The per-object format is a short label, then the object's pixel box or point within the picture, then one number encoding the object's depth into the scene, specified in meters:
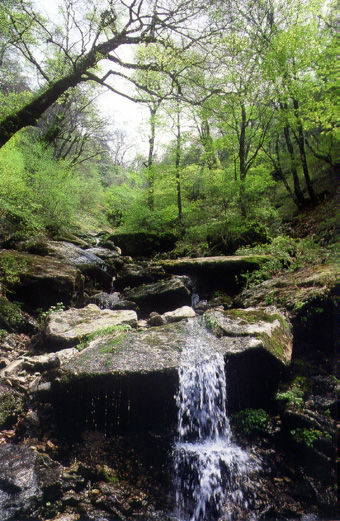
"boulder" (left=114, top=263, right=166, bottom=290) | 9.63
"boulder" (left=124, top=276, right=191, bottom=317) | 7.65
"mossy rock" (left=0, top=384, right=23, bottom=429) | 3.44
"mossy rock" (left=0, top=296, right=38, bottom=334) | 5.52
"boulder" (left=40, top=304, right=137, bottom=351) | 4.95
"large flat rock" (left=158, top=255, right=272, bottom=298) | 8.00
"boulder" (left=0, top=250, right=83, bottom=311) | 6.54
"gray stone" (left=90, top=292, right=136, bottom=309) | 7.63
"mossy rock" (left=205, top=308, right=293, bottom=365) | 4.06
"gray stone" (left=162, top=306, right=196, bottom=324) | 5.71
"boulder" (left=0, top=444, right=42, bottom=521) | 2.47
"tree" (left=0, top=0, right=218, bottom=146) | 6.77
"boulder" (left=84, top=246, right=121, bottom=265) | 11.67
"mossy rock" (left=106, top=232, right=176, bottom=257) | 14.19
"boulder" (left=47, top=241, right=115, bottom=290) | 9.12
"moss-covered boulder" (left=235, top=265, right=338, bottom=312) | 4.84
